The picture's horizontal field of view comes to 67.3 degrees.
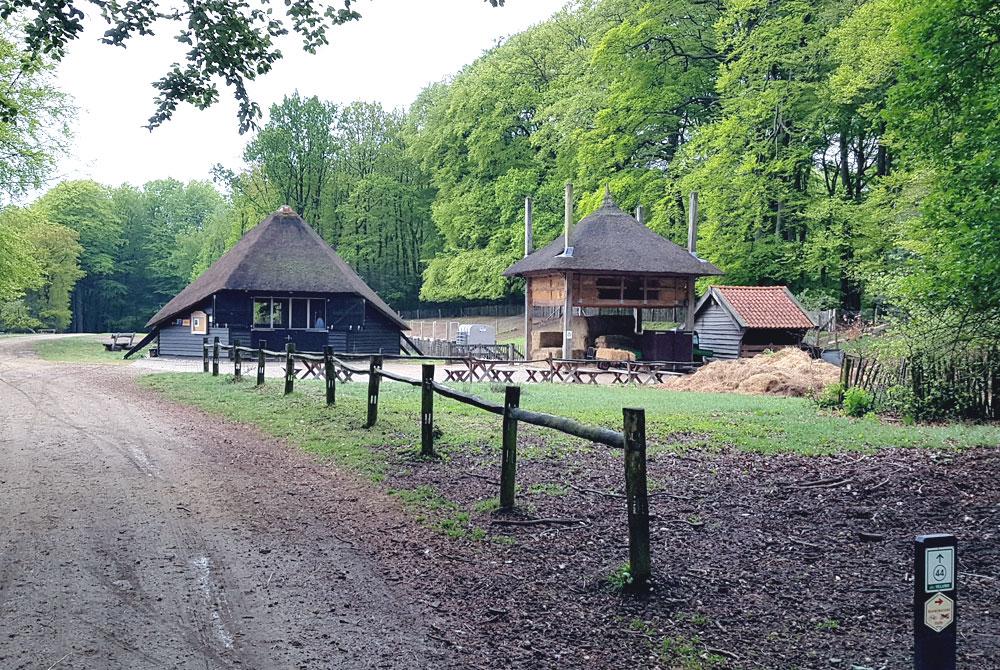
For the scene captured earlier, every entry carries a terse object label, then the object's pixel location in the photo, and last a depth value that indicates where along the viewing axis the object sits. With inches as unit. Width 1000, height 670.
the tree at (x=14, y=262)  1254.4
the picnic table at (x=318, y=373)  857.6
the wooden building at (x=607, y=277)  1163.3
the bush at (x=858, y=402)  557.6
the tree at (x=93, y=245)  2600.9
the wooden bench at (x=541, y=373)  989.3
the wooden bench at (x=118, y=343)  1520.7
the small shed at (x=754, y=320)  1121.4
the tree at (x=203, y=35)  307.0
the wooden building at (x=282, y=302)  1296.8
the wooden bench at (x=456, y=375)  916.3
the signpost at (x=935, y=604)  106.1
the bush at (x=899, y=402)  529.0
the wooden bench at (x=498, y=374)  952.3
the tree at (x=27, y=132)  1206.9
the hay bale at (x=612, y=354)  1132.5
